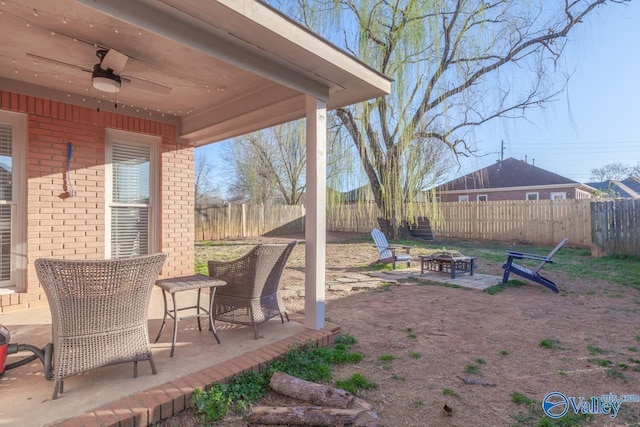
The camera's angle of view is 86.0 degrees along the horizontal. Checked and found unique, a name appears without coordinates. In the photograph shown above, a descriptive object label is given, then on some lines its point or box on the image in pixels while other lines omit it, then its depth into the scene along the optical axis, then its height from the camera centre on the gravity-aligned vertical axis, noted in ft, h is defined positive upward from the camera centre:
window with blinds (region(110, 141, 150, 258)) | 14.47 +0.98
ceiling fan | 9.21 +4.35
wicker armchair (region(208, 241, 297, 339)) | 9.44 -1.81
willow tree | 25.91 +13.04
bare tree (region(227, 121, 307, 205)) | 58.90 +9.86
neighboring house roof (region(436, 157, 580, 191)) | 59.79 +7.76
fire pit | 20.45 -2.61
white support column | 10.01 +0.26
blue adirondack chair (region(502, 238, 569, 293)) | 17.22 -2.72
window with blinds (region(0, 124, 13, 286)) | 11.71 +0.78
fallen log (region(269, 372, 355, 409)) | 6.70 -3.45
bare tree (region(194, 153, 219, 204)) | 79.51 +9.68
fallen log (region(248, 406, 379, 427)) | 6.15 -3.57
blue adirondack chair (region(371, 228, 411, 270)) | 22.94 -2.25
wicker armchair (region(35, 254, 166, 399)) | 6.06 -1.64
